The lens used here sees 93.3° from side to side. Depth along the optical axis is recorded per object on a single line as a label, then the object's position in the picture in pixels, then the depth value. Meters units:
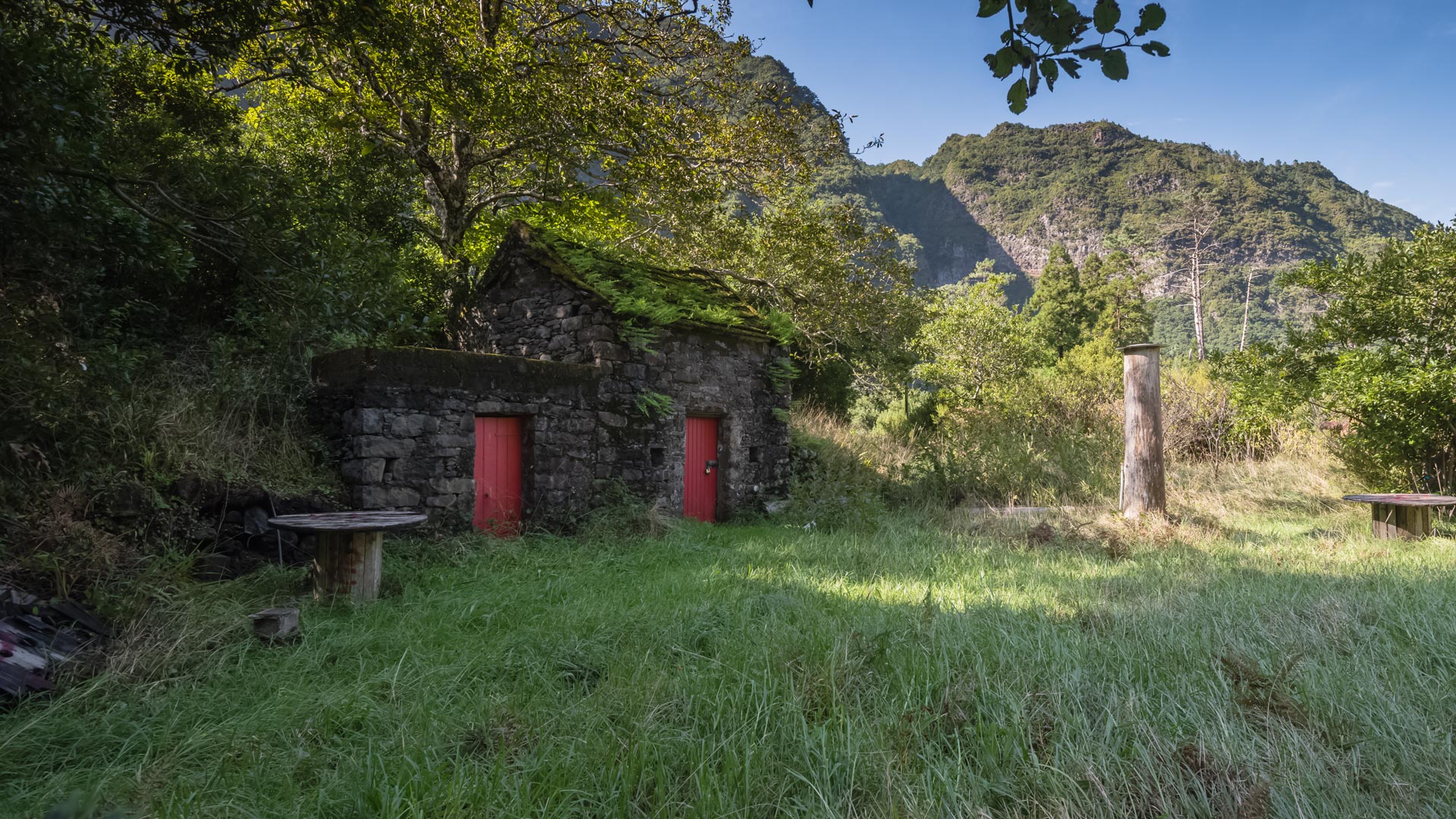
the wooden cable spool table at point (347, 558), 4.95
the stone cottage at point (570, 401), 6.84
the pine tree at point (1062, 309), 32.34
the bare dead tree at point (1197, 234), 33.38
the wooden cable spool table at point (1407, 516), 7.66
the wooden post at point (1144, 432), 8.47
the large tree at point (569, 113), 9.29
